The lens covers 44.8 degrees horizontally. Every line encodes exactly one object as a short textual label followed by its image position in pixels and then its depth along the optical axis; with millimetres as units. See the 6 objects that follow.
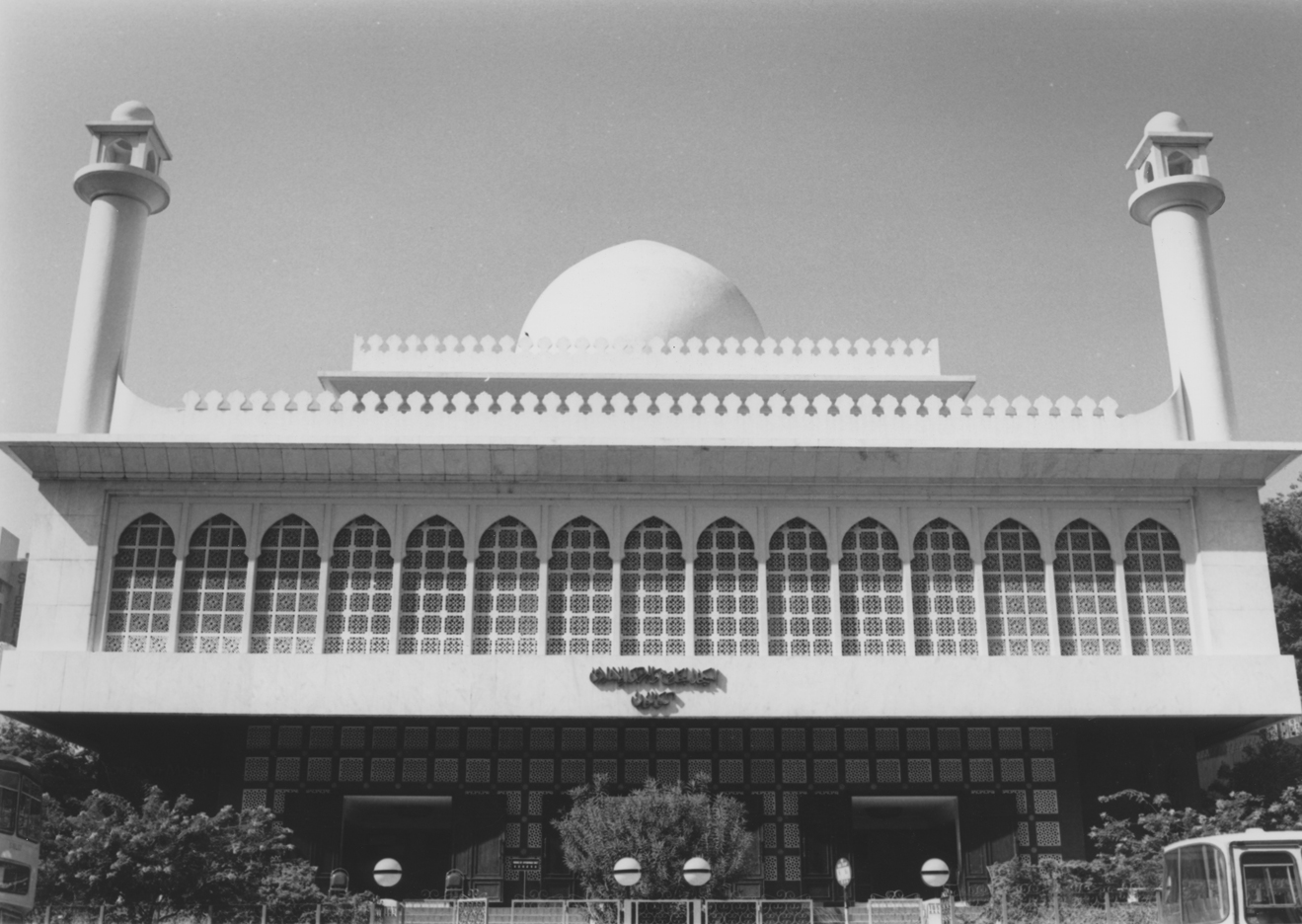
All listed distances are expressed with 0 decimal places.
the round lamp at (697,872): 16156
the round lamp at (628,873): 16266
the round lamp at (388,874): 16875
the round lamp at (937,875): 17000
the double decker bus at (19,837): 16109
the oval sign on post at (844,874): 20594
